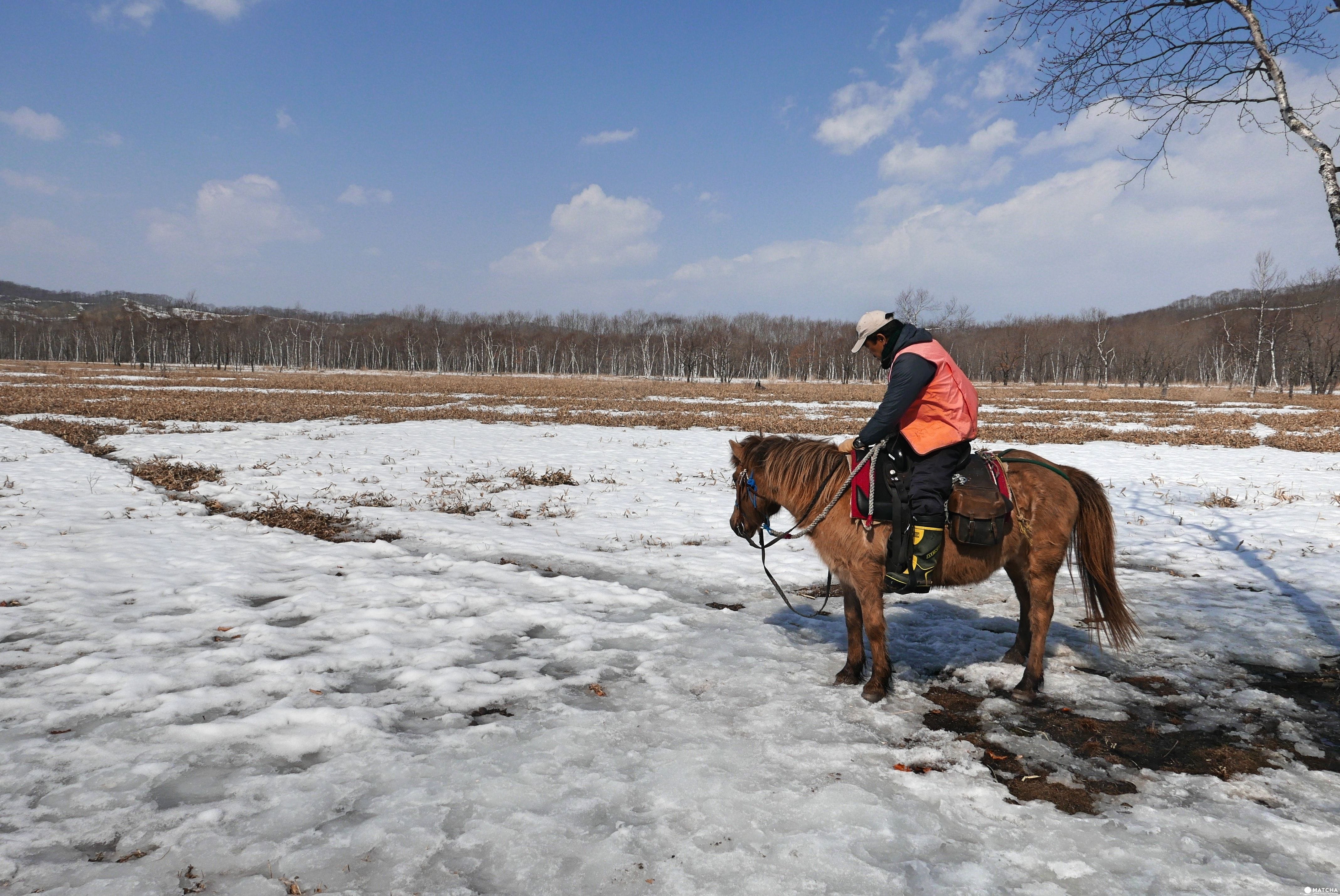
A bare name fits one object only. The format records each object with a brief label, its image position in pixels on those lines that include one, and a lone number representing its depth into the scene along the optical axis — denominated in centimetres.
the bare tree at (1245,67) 517
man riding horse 473
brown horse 506
